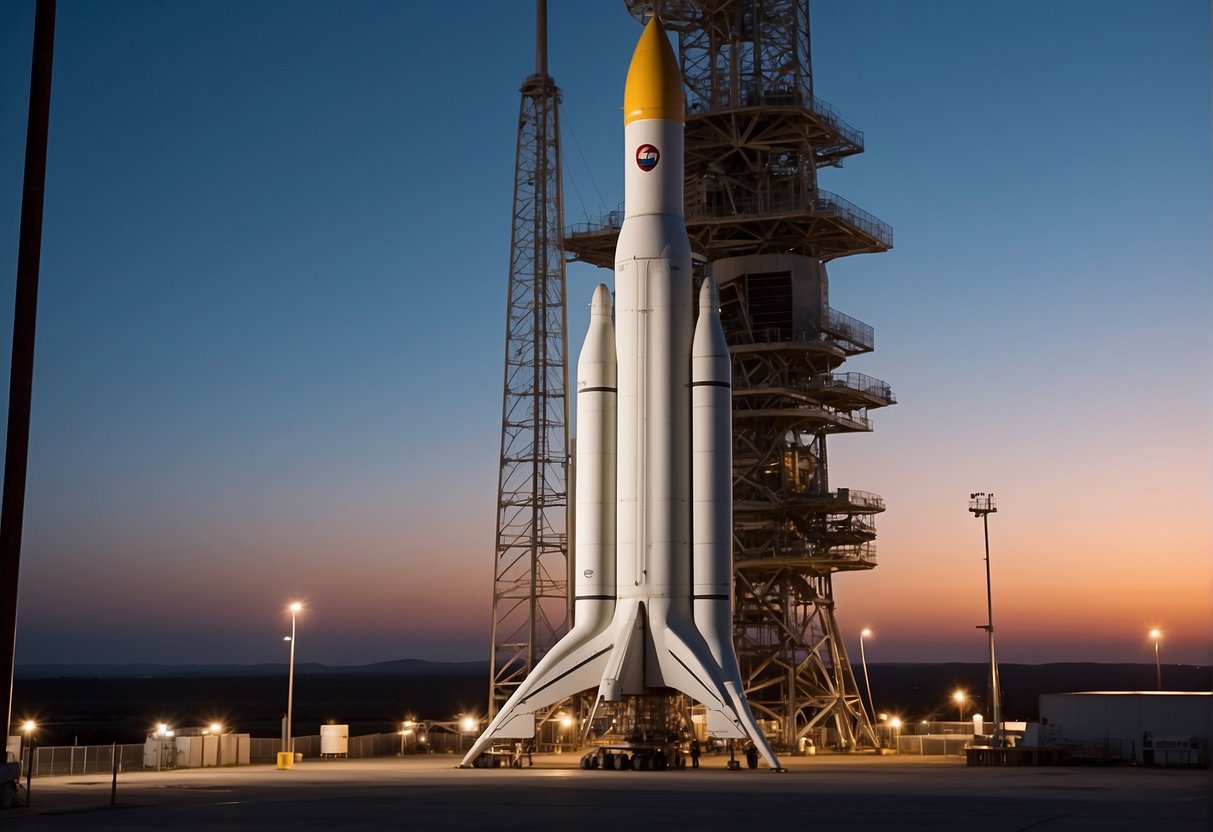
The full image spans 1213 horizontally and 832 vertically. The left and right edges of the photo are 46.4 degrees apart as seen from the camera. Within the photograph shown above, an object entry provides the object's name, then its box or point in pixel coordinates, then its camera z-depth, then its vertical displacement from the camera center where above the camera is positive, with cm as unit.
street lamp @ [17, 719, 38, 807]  4182 -169
